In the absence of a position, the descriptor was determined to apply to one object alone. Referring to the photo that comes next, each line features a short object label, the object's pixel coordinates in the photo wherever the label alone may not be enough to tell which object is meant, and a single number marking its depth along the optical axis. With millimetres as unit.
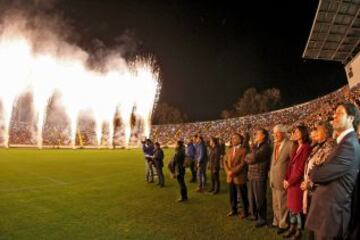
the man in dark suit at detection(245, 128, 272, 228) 8891
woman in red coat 7352
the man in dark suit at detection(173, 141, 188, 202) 12289
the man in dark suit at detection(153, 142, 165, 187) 15953
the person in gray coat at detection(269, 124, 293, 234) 8055
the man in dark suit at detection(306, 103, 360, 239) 4023
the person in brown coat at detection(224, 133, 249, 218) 9734
